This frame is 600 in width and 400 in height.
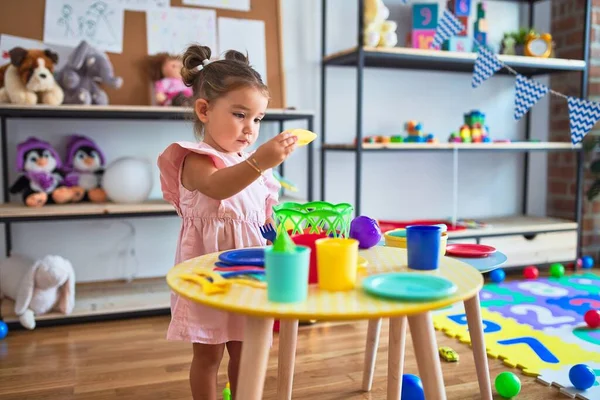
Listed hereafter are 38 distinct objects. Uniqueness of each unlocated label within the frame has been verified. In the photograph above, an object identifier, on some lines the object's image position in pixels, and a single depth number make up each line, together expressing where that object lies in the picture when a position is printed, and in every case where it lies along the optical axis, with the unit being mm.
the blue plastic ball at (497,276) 2838
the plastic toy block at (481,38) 3043
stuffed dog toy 2227
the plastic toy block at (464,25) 2926
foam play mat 1795
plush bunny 2195
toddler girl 1248
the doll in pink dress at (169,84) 2496
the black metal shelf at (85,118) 2188
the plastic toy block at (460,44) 2902
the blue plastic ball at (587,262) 3154
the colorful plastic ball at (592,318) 2105
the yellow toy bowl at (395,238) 1309
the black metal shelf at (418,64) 2605
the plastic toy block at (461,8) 2936
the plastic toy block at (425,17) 2881
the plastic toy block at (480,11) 3078
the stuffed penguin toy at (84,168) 2471
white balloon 2410
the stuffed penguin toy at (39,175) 2334
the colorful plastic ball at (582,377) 1587
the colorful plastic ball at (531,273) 2936
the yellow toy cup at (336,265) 874
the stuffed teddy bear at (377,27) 2598
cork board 2436
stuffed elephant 2342
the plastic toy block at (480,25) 3041
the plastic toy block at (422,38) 2867
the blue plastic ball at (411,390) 1516
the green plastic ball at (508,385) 1585
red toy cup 939
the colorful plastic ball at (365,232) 1202
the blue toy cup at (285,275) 812
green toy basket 1072
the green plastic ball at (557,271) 2951
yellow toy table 785
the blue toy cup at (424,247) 994
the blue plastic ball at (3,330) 2115
